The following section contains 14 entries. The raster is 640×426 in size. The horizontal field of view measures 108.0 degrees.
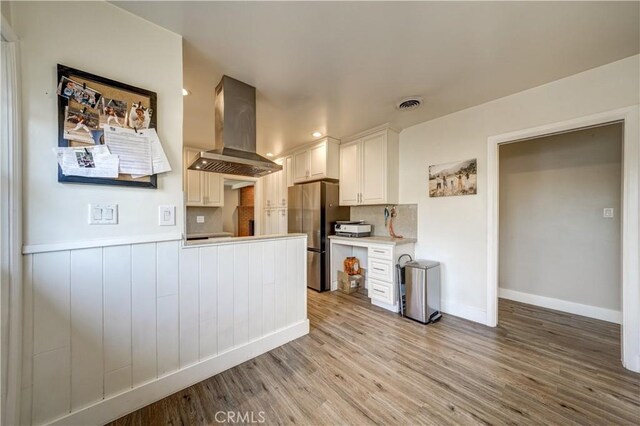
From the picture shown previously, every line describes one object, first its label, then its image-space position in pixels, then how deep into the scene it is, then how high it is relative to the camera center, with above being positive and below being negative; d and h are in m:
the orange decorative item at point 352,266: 3.59 -0.85
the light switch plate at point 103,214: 1.27 -0.01
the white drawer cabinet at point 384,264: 2.82 -0.67
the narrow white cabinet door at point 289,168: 4.32 +0.82
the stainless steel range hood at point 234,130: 2.03 +0.74
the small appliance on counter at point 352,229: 3.35 -0.25
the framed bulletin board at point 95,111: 1.21 +0.58
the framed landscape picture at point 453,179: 2.60 +0.38
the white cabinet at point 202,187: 4.12 +0.47
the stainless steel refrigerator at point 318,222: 3.60 -0.16
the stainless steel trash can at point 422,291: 2.55 -0.91
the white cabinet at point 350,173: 3.50 +0.60
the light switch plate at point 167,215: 1.48 -0.02
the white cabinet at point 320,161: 3.63 +0.83
